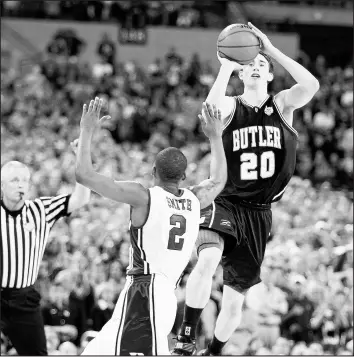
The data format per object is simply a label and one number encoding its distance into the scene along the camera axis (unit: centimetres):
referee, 1609
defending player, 1283
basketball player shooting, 1537
